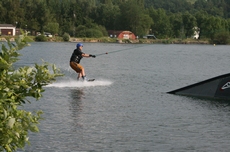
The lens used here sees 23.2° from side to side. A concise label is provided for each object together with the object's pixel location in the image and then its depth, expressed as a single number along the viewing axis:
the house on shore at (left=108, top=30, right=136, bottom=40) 186.50
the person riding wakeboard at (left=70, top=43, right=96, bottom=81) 27.38
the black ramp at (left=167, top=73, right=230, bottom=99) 23.36
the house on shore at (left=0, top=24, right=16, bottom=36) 159.31
